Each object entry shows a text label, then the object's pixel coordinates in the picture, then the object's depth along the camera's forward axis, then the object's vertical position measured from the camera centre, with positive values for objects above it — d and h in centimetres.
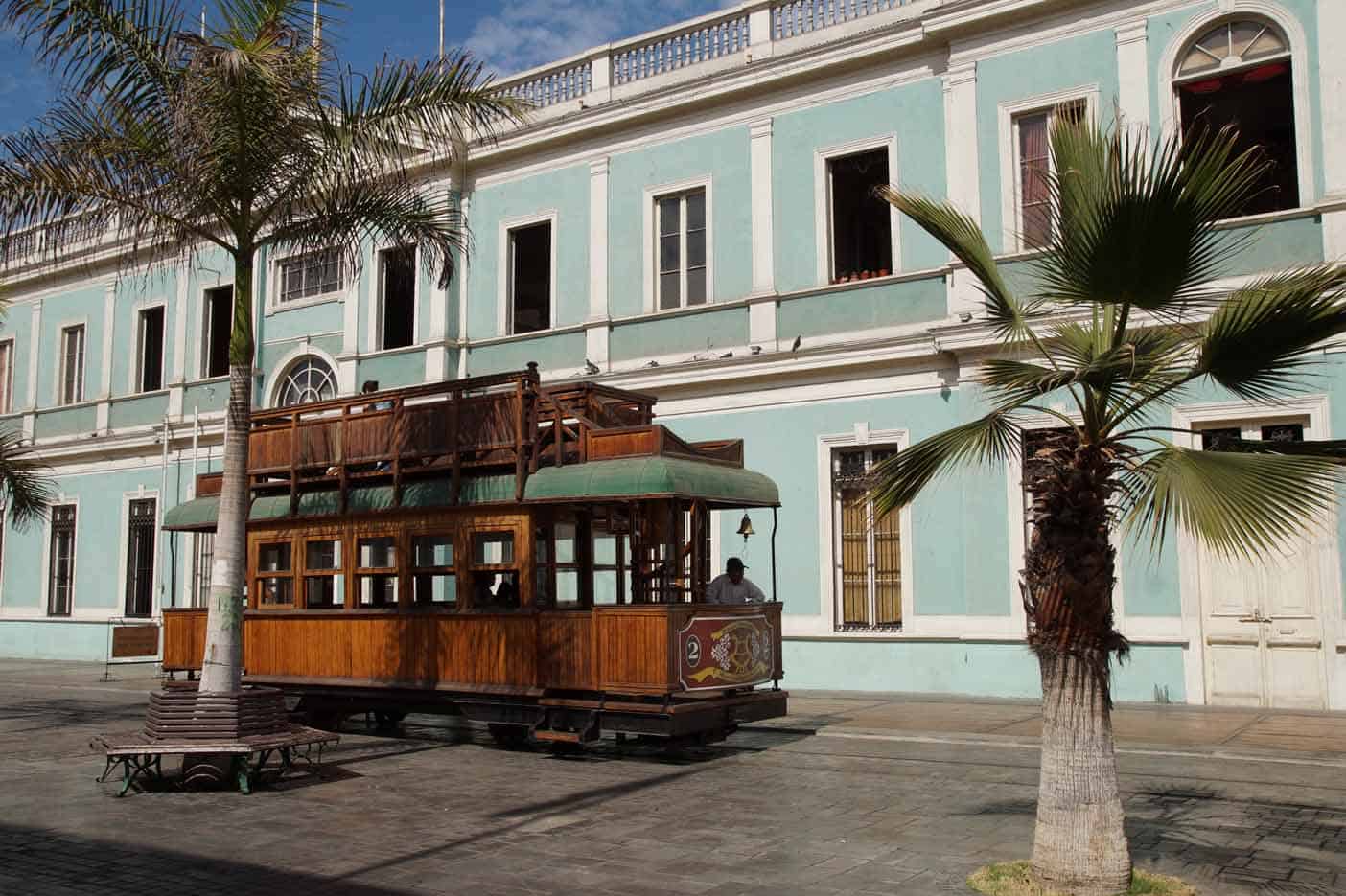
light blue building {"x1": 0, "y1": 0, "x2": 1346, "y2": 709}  1510 +479
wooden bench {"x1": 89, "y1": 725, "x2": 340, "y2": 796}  1012 -144
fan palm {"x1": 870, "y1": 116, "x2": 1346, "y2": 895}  612 +100
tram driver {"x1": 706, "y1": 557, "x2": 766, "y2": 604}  1346 -18
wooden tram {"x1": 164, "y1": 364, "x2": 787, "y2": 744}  1186 +6
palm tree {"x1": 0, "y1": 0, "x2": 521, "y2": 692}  1110 +412
